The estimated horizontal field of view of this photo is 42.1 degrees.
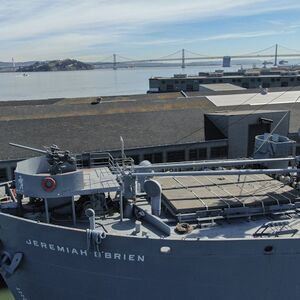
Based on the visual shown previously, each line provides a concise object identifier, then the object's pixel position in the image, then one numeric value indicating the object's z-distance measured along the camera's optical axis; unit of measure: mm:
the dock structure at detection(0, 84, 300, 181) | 27266
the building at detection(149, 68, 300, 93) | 93500
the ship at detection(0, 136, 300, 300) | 12047
